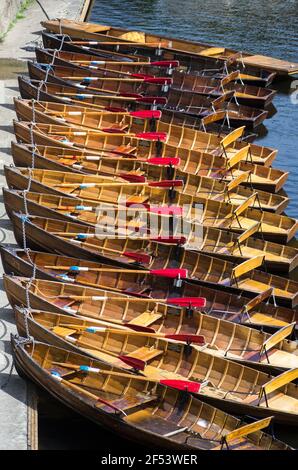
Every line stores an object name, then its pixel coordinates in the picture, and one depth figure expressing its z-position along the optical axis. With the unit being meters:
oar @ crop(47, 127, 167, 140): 35.53
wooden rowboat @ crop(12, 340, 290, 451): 21.83
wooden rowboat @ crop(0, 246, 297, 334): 27.00
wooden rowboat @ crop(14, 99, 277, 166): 36.91
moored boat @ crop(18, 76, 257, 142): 38.41
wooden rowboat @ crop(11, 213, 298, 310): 28.61
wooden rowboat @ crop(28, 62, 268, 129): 40.81
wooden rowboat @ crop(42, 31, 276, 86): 44.66
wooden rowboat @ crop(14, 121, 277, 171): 34.78
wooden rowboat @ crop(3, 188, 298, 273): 30.11
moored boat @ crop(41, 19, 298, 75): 46.53
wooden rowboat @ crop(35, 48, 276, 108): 42.19
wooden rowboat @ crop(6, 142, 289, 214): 33.41
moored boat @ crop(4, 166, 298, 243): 31.81
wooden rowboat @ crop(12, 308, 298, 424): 23.62
